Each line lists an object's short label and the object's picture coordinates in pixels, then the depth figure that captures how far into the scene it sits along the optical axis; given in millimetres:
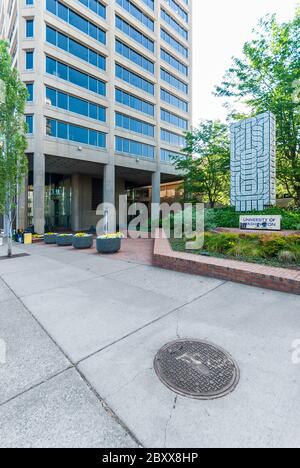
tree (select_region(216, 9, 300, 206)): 13422
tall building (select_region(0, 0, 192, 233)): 19078
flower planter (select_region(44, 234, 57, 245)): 15844
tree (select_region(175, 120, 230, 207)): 19000
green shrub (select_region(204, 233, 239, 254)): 7762
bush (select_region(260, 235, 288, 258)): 6686
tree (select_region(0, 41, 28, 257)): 10922
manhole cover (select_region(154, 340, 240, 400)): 2381
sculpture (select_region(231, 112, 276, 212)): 12469
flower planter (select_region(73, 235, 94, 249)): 12547
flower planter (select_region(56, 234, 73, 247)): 14352
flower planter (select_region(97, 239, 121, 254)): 10789
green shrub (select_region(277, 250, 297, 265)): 6352
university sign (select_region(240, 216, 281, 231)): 10398
